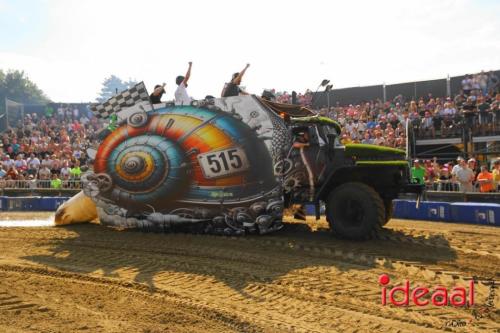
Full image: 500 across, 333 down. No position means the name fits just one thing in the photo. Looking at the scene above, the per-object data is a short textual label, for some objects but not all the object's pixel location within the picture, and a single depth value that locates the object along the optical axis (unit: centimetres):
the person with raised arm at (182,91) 937
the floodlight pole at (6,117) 3143
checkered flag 968
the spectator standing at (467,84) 2070
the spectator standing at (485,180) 1255
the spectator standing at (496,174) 1238
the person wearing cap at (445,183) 1335
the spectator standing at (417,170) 1332
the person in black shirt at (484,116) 1709
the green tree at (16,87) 7144
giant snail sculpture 891
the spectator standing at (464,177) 1304
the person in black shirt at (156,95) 977
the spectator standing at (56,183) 1825
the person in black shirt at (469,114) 1734
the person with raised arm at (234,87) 958
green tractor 840
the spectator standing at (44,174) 1895
